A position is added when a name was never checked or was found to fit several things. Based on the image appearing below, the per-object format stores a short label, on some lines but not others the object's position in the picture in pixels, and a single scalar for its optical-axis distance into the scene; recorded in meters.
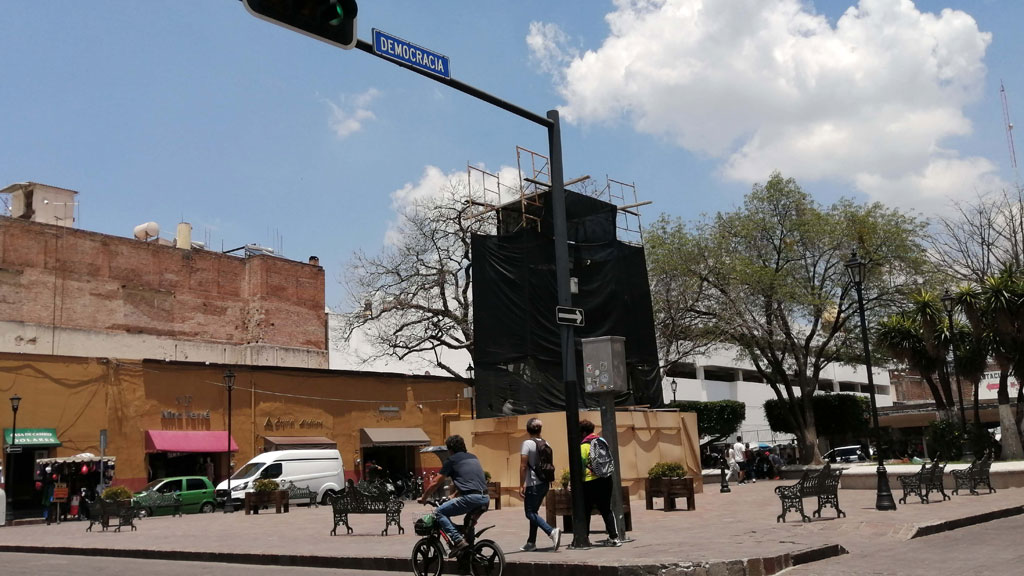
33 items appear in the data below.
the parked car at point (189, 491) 29.84
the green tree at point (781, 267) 35.69
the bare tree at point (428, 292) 38.22
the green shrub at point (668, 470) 20.48
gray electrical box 12.08
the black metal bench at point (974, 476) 20.56
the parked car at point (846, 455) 47.75
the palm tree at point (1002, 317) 30.33
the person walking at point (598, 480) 11.48
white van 31.39
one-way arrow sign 12.16
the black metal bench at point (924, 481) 18.66
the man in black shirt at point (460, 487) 9.35
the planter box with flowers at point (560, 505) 14.66
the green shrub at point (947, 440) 32.03
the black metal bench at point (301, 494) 30.41
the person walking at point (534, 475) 11.77
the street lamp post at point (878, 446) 17.02
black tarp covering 27.77
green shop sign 31.73
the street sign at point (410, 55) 9.67
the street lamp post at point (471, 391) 40.81
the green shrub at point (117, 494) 23.75
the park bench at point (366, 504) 16.28
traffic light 7.15
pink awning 35.28
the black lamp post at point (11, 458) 29.75
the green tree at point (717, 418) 56.19
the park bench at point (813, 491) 15.26
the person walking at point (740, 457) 34.78
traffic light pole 11.63
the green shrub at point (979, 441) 31.22
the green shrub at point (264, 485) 26.72
